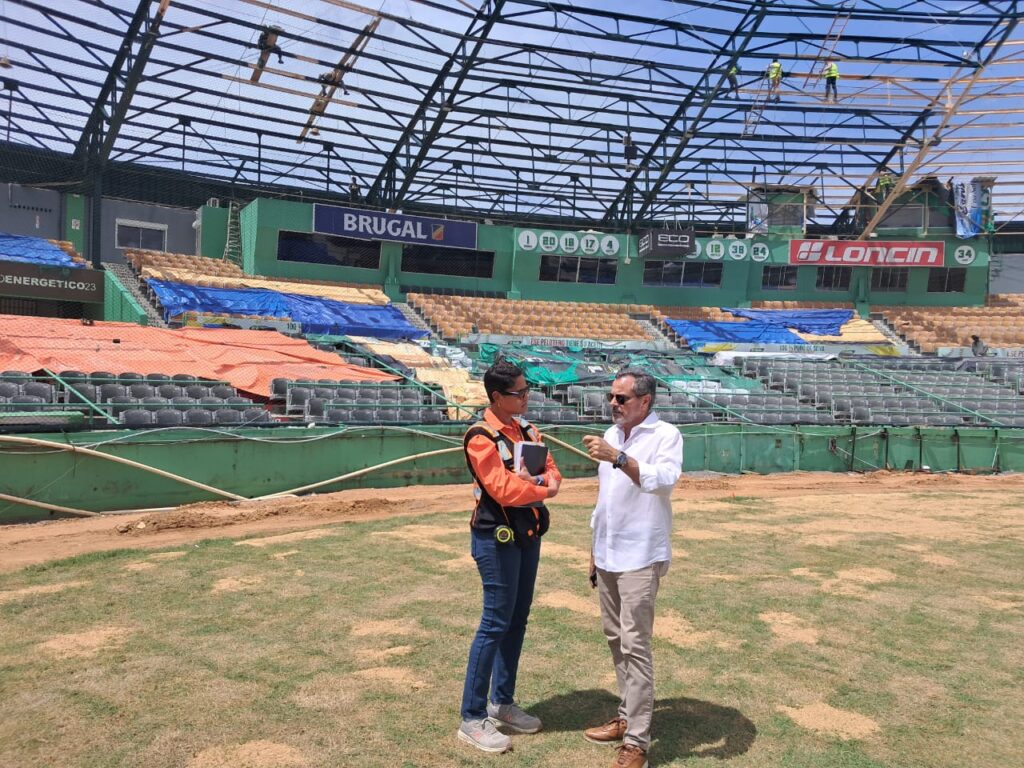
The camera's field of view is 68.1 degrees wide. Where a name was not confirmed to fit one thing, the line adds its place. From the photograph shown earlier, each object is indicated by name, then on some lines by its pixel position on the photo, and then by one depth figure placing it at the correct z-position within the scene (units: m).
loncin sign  40.44
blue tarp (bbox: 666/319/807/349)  34.28
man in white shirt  3.97
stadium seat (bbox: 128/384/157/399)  13.71
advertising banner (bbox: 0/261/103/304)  24.33
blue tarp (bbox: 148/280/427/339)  26.23
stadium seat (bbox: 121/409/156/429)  12.20
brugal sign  34.47
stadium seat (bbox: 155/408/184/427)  12.74
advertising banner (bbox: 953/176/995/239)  40.16
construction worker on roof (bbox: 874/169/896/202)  39.49
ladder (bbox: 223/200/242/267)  34.81
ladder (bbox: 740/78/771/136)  34.47
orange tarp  14.38
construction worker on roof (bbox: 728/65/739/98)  33.47
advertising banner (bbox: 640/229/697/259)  38.41
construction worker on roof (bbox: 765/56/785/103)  31.77
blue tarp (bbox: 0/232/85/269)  25.66
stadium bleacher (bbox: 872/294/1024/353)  35.41
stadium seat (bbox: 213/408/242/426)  13.34
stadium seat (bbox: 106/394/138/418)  12.32
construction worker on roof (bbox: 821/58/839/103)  31.20
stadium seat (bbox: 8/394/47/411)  11.20
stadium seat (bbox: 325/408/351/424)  14.35
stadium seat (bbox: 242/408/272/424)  13.45
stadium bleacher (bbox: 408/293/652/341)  32.41
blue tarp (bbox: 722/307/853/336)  37.03
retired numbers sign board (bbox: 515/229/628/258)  38.38
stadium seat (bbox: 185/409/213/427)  12.97
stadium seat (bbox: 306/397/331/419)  14.66
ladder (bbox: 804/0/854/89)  31.97
